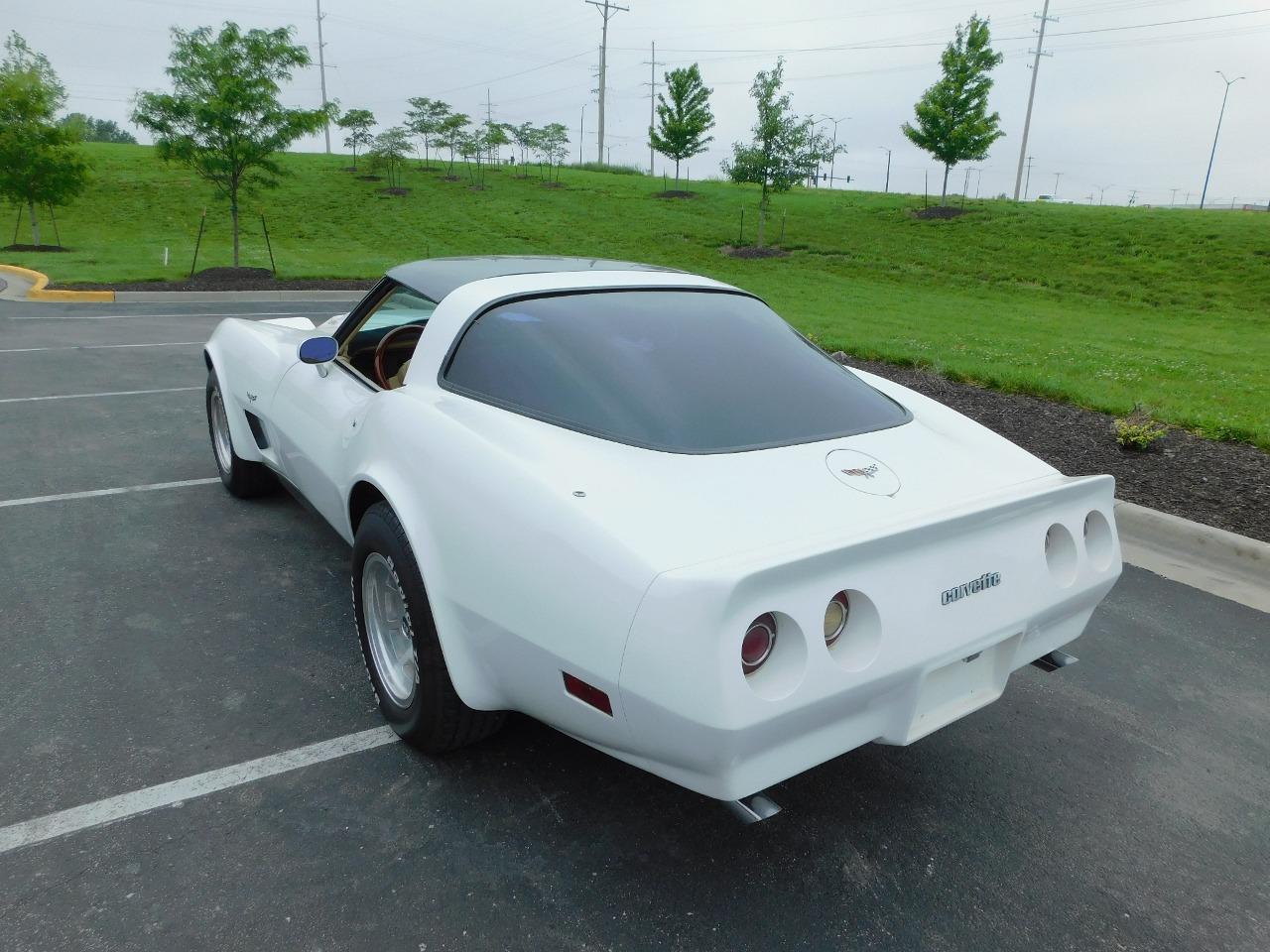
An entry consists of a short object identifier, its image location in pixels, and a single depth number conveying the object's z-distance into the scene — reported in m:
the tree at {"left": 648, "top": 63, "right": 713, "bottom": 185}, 38.00
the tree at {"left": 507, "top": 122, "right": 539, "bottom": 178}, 42.56
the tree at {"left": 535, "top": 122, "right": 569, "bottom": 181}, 42.41
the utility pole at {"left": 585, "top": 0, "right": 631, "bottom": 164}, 61.62
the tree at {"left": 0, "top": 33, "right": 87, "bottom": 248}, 21.66
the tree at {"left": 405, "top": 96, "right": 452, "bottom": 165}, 40.03
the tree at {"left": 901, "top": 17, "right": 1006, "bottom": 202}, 29.52
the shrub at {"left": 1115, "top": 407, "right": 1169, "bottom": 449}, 5.88
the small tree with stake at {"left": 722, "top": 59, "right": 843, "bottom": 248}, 24.23
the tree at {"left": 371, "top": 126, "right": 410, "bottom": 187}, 38.03
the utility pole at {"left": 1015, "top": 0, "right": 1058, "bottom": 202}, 52.69
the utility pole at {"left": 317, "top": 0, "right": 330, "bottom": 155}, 77.24
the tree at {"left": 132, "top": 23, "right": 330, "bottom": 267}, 17.05
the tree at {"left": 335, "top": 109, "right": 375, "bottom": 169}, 40.03
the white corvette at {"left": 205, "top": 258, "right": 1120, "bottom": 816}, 1.91
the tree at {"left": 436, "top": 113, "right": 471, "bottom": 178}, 39.62
